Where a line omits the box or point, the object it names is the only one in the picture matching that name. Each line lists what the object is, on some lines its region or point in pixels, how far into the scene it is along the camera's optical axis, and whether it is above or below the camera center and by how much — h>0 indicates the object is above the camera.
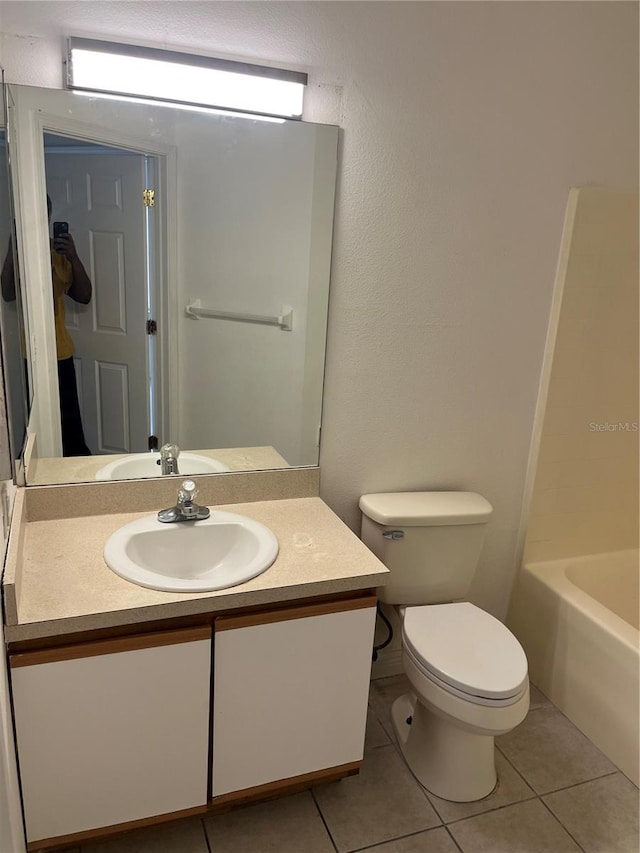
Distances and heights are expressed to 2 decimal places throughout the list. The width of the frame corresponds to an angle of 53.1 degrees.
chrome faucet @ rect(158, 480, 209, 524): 1.69 -0.65
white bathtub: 1.95 -1.18
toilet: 1.66 -1.01
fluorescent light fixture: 1.50 +0.42
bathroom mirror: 1.55 -0.05
